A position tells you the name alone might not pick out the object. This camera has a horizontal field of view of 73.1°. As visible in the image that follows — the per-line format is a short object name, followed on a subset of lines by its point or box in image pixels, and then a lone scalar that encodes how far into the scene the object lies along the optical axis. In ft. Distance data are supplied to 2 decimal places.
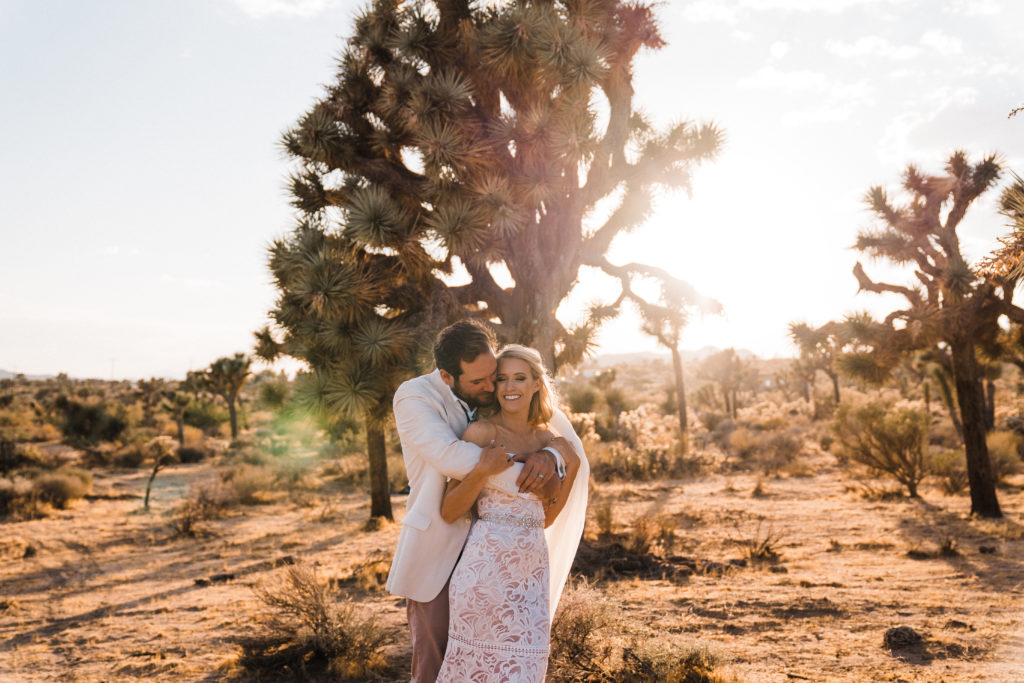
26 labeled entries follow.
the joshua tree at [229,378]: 100.94
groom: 9.02
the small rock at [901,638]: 17.10
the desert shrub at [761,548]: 28.48
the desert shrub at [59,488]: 48.06
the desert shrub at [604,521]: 32.30
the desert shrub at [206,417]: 107.14
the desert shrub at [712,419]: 90.34
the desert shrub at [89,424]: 88.43
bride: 8.75
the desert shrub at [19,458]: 57.62
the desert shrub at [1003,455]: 47.93
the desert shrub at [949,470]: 42.42
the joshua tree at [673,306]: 30.07
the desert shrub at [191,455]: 80.89
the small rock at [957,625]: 18.58
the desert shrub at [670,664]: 14.66
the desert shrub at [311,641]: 16.80
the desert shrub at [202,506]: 40.11
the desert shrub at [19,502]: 44.16
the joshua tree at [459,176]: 26.22
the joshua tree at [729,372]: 108.58
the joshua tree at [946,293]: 32.12
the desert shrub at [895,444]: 42.83
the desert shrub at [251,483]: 52.16
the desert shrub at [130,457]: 74.84
